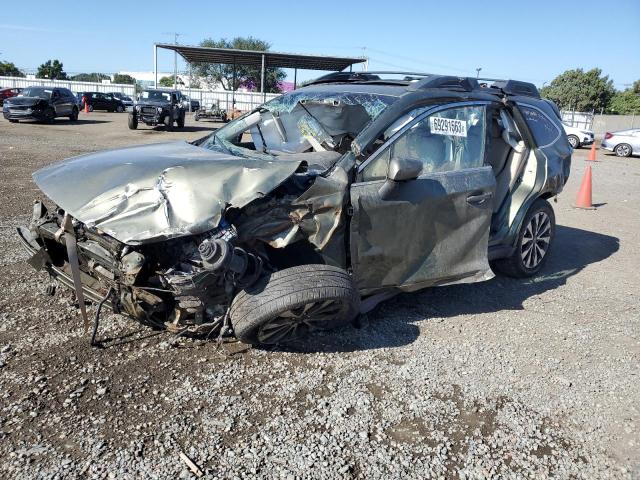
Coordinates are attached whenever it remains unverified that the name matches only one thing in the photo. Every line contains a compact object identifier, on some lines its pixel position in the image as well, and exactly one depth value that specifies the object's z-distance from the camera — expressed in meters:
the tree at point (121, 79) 96.19
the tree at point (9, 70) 66.21
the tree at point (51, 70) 70.72
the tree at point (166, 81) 83.20
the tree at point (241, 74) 72.11
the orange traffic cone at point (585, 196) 9.73
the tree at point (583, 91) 55.41
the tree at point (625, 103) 49.78
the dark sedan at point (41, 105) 23.05
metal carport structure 38.22
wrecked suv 3.17
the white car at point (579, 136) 25.28
